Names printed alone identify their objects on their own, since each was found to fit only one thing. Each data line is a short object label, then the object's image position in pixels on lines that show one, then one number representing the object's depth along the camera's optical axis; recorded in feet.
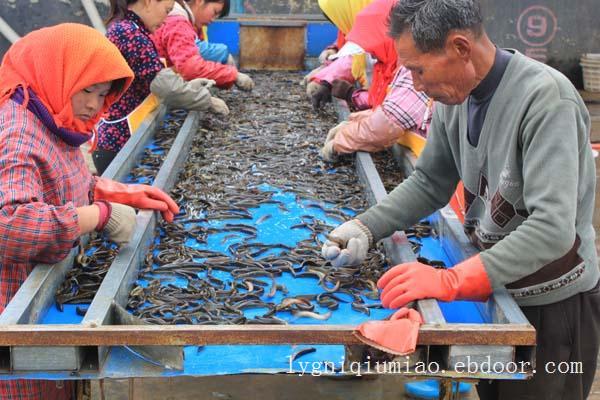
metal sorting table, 7.45
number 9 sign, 40.32
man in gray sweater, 7.61
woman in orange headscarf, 8.57
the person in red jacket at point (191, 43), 20.49
